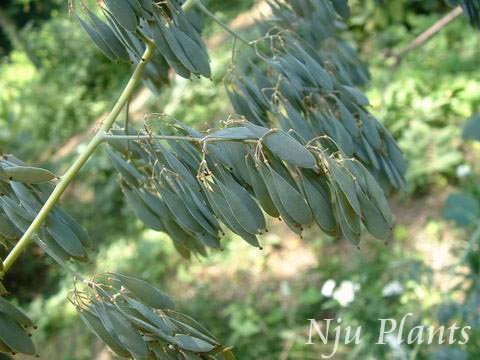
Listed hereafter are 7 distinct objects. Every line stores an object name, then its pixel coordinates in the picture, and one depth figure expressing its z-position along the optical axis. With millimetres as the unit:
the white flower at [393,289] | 678
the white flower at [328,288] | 680
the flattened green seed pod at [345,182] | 288
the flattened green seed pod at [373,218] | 299
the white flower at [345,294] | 674
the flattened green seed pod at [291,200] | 295
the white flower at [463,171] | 898
